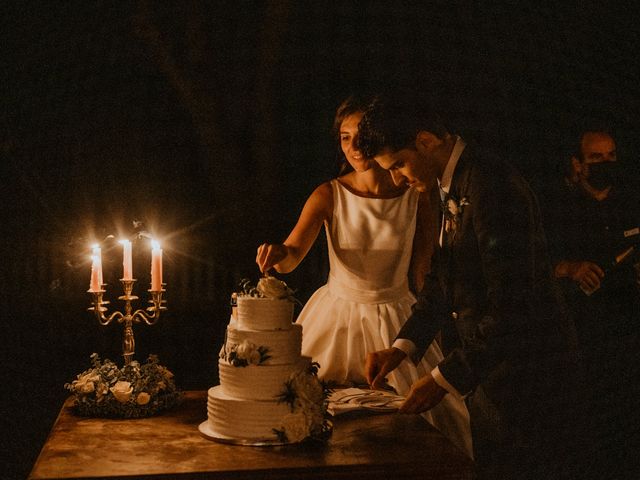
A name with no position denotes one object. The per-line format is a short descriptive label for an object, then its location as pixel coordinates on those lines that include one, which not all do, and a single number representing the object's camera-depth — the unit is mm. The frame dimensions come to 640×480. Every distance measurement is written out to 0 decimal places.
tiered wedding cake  2393
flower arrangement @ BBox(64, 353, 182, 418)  2824
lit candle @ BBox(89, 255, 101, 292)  3041
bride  3404
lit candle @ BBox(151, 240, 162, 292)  3082
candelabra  3061
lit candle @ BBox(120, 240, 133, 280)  3109
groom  2615
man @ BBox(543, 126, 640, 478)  3486
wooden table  2113
